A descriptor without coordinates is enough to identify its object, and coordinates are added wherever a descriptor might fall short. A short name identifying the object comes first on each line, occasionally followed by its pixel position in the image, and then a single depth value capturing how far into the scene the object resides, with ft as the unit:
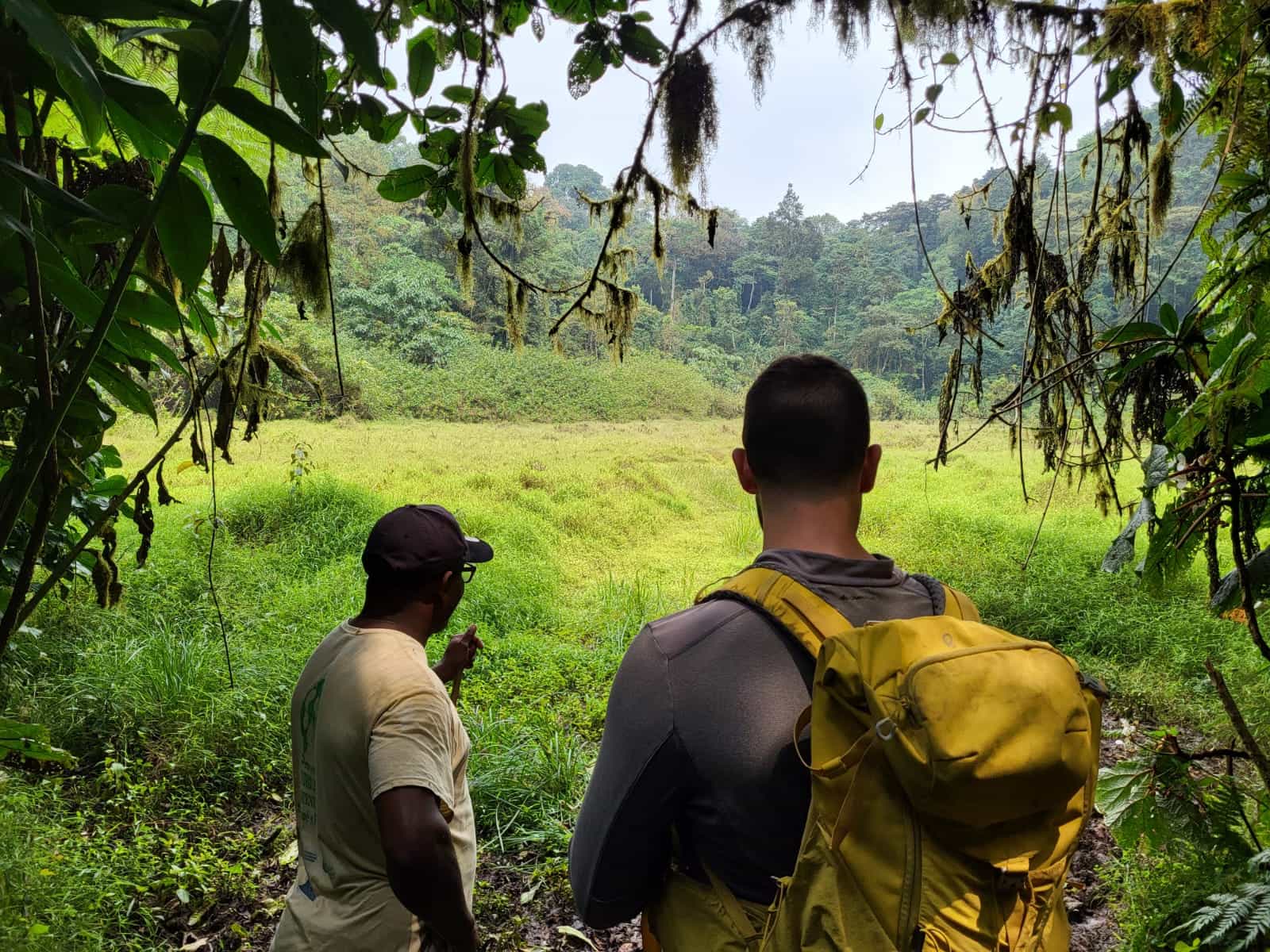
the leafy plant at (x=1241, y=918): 3.94
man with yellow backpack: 2.04
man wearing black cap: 3.29
